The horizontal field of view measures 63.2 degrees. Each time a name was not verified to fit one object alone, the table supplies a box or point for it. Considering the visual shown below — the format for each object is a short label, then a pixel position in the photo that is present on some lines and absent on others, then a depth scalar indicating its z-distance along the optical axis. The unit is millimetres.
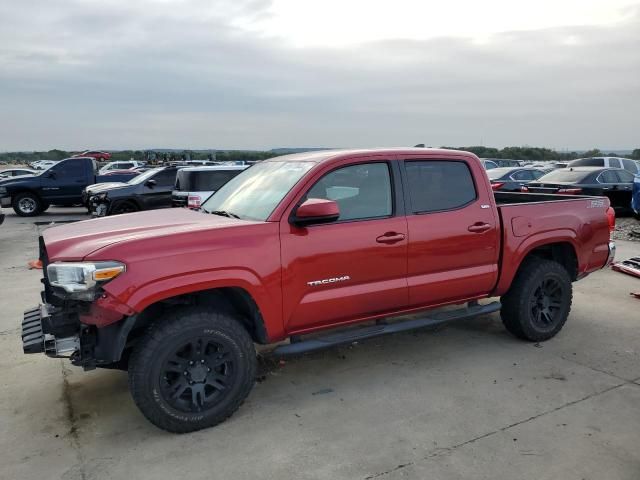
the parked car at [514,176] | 15525
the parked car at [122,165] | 29059
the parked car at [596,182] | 12866
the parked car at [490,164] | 25253
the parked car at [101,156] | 52119
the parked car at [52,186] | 17516
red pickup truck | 3289
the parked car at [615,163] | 19688
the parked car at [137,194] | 13289
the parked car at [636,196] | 11695
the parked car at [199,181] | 11797
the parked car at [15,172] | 26631
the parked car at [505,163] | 28906
